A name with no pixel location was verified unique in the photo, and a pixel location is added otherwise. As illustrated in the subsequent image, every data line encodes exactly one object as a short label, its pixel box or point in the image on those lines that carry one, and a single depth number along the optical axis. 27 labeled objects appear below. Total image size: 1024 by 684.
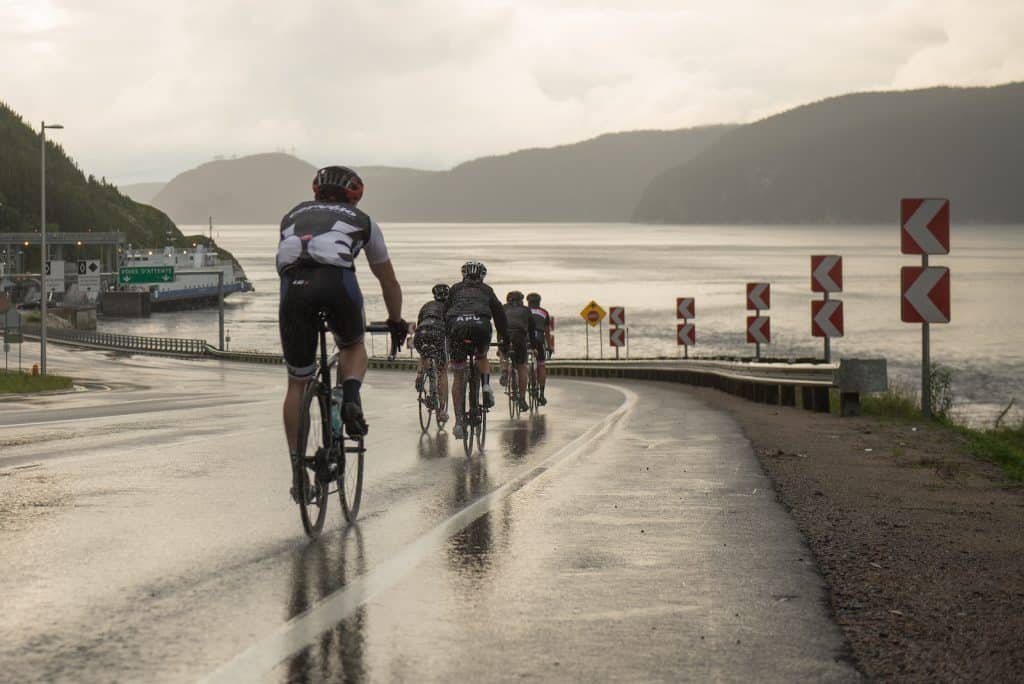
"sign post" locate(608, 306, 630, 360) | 59.06
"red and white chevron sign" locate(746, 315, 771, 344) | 32.47
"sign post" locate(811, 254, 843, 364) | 23.28
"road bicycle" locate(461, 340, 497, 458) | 12.70
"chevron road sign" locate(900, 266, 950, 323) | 16.34
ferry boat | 146.88
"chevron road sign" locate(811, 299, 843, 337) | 23.27
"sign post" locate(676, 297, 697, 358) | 45.84
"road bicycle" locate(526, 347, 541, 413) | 19.14
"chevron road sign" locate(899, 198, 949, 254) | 16.75
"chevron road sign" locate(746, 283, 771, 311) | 32.84
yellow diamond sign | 56.91
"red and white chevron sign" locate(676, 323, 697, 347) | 46.62
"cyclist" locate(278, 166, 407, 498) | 6.96
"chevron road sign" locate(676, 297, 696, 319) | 45.62
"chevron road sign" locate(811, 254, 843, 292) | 23.27
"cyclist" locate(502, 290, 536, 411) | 18.11
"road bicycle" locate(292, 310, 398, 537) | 7.06
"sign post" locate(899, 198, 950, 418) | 16.38
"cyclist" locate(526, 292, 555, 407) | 20.97
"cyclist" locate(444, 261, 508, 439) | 13.25
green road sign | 133.00
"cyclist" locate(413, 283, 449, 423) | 15.05
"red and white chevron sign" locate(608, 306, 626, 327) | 58.91
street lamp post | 48.44
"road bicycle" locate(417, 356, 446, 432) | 15.02
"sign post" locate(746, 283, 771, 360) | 32.53
